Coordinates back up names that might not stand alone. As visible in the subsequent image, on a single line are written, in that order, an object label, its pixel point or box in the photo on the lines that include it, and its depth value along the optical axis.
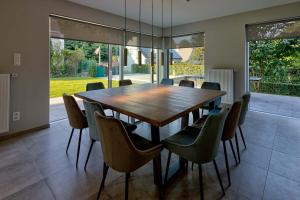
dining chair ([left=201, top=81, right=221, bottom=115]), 3.13
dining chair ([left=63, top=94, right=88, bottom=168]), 2.24
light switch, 3.13
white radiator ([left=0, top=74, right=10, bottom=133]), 2.91
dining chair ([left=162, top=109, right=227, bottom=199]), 1.49
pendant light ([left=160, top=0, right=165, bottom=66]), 3.59
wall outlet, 3.22
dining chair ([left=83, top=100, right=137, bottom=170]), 1.78
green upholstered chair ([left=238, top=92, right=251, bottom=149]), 2.24
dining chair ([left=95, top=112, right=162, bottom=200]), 1.37
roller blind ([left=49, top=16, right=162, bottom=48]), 3.67
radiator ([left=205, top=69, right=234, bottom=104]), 4.74
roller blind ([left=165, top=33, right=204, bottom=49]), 5.48
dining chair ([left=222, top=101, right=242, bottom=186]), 1.88
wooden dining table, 1.65
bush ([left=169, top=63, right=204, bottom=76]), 5.71
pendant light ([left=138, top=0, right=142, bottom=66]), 2.92
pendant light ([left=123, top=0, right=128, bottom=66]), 2.66
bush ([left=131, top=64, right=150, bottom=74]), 5.74
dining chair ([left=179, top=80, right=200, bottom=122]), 3.94
